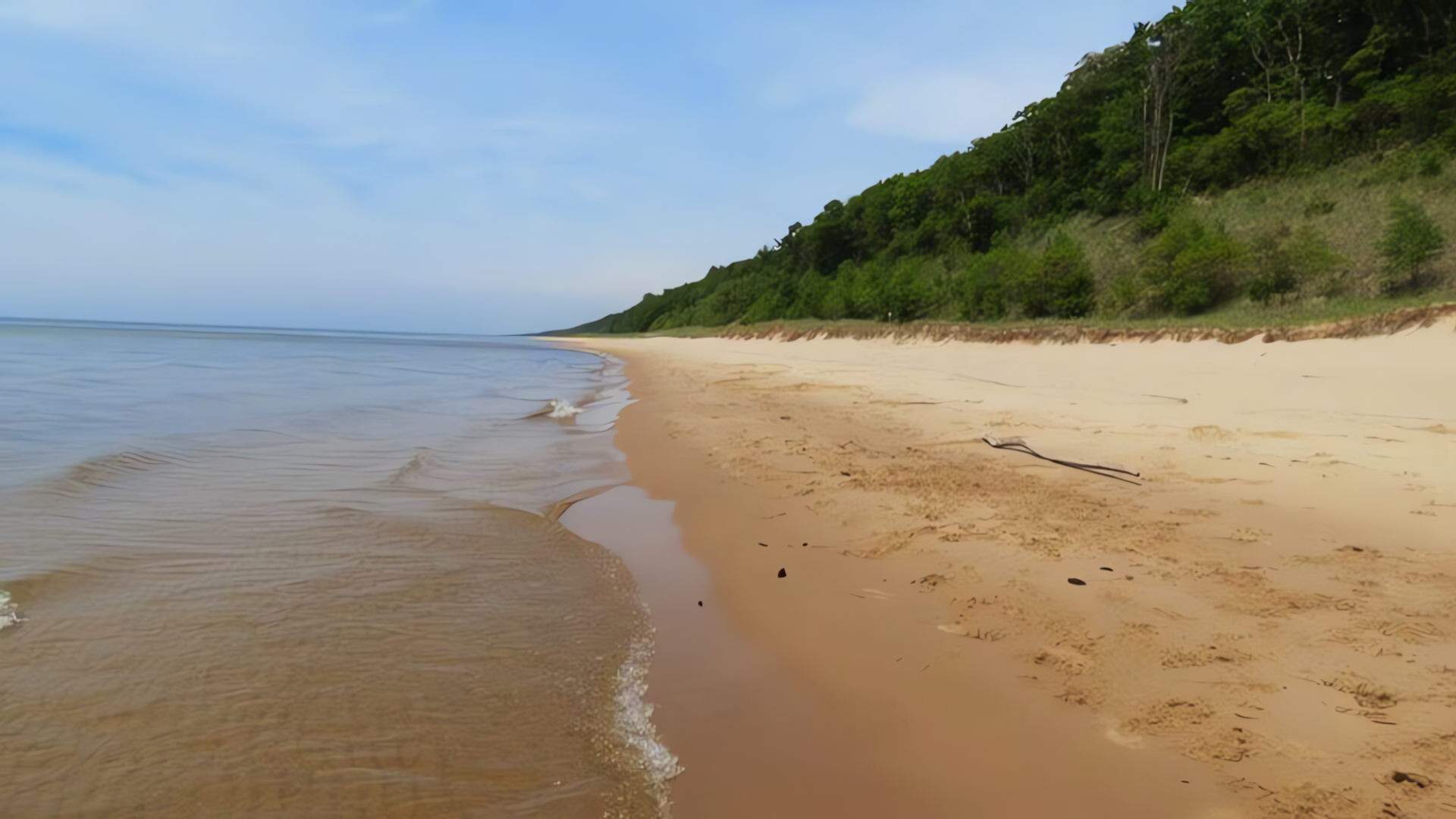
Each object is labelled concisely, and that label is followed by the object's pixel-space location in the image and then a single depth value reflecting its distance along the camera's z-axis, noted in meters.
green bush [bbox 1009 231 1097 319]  22.88
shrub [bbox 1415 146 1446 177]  21.59
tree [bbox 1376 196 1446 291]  15.27
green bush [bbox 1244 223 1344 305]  17.17
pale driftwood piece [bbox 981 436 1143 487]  7.20
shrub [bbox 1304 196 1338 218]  22.94
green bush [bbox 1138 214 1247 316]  18.47
